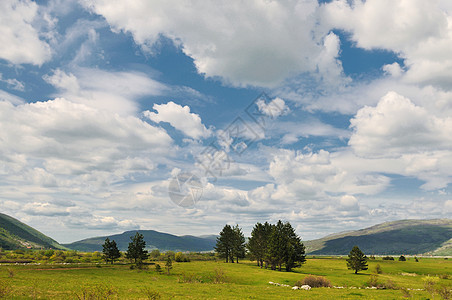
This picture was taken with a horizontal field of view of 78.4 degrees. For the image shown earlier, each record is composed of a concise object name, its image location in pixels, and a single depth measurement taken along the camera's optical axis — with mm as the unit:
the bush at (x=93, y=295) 21002
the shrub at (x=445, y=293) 34181
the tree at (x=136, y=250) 100625
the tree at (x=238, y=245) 122300
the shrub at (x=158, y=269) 80662
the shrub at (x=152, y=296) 22928
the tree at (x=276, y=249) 90312
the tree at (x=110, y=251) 117188
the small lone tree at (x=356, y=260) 91500
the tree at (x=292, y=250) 90438
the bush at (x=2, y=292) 27945
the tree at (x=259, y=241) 103375
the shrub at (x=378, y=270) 94750
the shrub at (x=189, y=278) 60750
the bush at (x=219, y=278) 60812
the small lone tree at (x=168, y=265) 74250
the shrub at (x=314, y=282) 57438
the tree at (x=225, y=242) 122881
